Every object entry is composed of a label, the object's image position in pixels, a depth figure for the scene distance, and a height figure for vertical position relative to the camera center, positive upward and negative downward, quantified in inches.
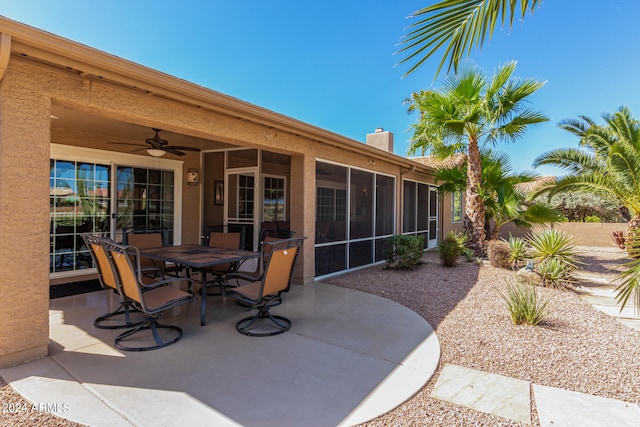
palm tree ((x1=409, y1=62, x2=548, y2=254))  351.6 +112.1
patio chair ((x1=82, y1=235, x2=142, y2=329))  155.4 -31.4
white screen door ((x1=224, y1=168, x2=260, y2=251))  320.5 +12.0
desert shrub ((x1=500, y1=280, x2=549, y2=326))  181.8 -50.4
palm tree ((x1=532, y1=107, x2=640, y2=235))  366.0 +70.4
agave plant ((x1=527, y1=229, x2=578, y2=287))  276.1 -32.9
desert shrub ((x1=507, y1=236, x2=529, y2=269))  341.1 -36.6
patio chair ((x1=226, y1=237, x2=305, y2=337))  164.2 -38.8
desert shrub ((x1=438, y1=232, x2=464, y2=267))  350.0 -35.1
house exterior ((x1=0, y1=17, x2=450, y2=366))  127.7 +31.0
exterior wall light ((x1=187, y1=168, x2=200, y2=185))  342.0 +37.9
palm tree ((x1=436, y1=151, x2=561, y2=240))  389.1 +23.9
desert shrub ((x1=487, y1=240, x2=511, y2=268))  346.0 -38.3
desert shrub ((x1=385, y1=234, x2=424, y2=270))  335.9 -36.3
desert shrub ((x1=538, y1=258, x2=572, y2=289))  273.6 -45.8
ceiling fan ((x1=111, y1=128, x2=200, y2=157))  245.1 +49.7
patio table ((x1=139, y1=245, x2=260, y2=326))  179.9 -24.8
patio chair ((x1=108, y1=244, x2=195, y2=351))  142.8 -39.4
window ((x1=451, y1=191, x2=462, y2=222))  630.5 +17.8
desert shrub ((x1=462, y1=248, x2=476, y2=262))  387.2 -43.2
